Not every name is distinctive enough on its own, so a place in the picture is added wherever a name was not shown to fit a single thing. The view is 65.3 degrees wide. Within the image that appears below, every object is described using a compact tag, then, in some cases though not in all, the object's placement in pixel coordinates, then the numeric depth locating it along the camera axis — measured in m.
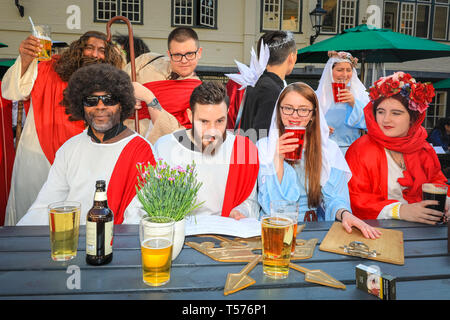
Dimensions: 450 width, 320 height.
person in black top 3.16
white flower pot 1.44
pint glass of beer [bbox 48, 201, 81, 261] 1.42
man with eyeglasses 3.06
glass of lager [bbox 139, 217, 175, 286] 1.24
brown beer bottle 1.35
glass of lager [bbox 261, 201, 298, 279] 1.31
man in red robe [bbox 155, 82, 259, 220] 2.46
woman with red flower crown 2.56
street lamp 9.91
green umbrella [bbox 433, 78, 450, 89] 9.37
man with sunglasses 2.29
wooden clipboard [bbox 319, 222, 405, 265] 1.49
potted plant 1.43
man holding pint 2.87
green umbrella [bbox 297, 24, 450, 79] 4.68
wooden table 1.20
